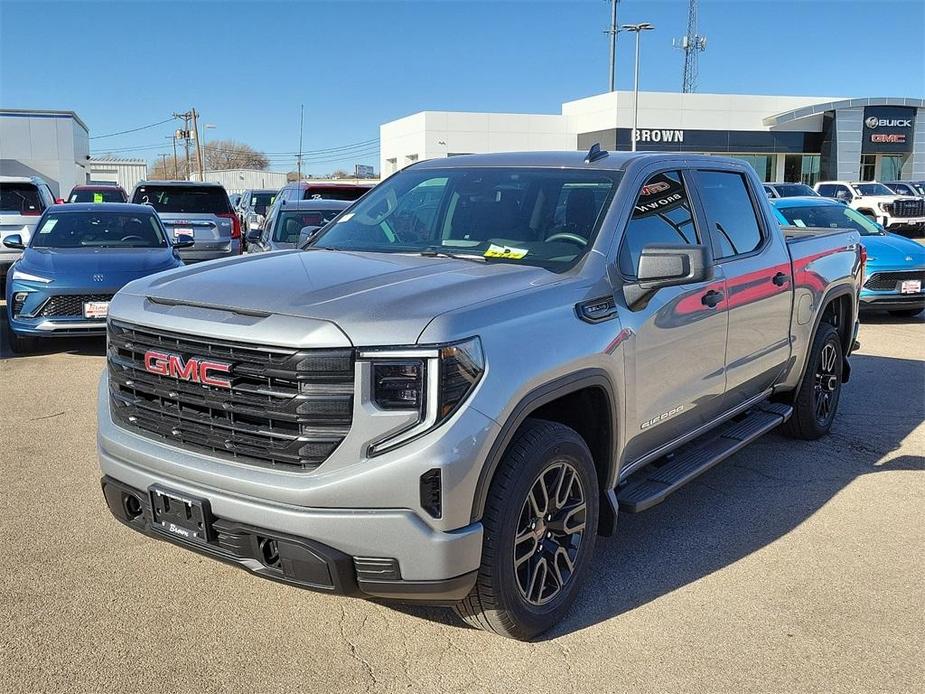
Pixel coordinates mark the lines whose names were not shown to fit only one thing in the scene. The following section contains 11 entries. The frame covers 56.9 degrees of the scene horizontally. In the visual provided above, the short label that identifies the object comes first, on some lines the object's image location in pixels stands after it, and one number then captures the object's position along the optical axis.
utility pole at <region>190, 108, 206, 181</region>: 60.33
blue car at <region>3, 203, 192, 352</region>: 8.61
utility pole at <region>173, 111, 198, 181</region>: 72.94
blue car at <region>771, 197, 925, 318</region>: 11.23
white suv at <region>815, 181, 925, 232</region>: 25.45
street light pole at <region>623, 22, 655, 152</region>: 41.53
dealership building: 46.16
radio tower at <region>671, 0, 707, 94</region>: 66.31
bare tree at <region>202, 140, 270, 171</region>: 117.94
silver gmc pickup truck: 2.89
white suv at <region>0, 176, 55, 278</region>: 13.90
